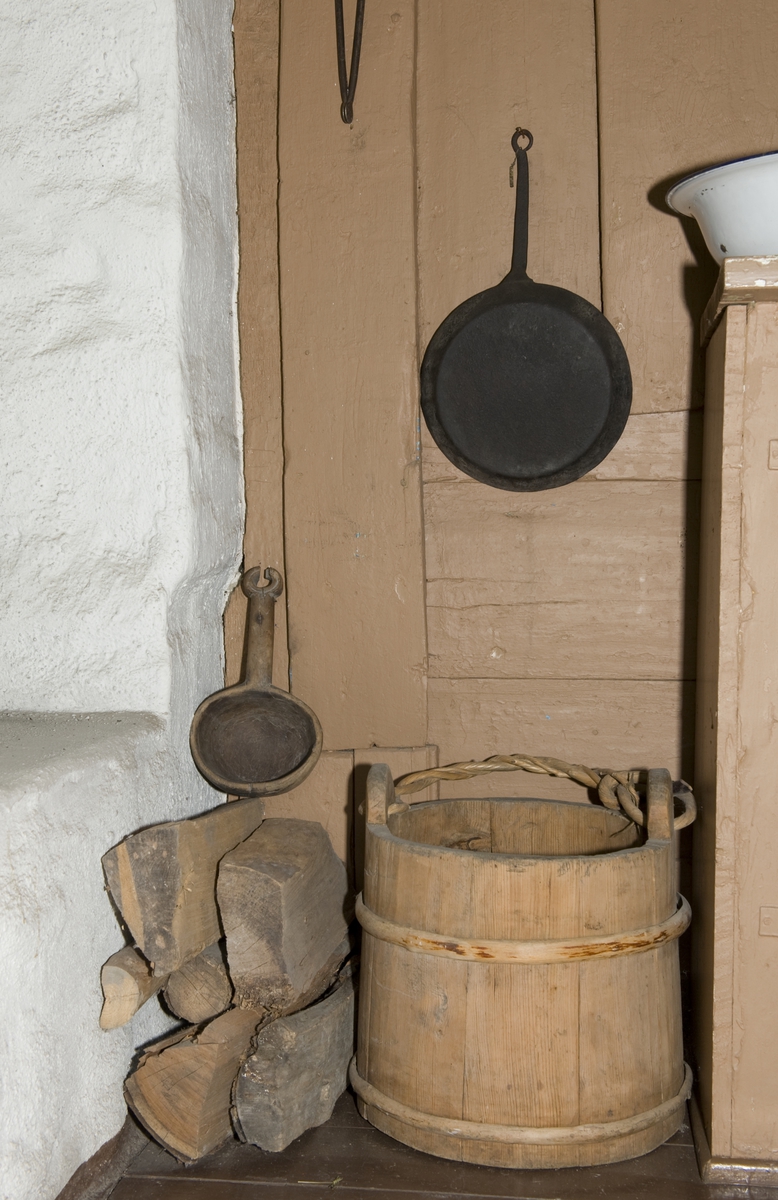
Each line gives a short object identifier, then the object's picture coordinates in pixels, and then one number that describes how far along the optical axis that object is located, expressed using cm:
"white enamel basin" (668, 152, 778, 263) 153
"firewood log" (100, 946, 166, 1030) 171
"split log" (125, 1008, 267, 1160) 168
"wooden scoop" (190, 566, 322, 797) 211
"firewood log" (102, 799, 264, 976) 171
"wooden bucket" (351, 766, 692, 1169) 159
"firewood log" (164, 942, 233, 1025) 181
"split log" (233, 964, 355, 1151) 169
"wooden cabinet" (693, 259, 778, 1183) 162
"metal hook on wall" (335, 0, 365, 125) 213
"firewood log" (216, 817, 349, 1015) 175
